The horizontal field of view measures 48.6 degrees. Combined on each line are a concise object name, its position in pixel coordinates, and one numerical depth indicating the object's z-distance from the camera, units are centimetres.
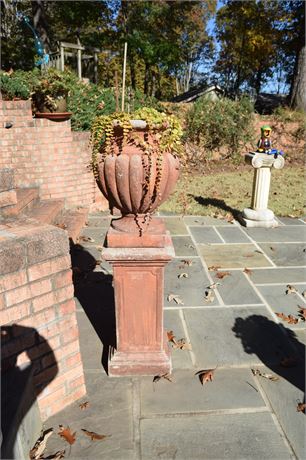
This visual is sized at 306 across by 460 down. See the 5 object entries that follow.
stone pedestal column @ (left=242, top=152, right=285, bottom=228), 587
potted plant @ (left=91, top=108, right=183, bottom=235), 215
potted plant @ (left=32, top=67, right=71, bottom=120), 574
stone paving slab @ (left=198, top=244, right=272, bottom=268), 478
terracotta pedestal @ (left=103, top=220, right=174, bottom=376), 242
